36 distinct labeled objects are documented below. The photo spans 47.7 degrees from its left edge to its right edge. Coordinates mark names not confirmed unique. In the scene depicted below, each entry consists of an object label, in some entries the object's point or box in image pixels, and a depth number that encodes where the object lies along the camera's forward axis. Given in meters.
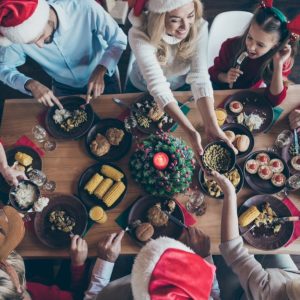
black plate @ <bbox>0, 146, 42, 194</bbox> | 1.71
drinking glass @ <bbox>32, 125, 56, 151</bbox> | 1.75
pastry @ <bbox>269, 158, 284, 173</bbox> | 1.64
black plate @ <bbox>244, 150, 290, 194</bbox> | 1.62
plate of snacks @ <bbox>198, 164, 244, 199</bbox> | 1.60
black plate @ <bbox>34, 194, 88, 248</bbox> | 1.59
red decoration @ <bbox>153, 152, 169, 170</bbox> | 1.45
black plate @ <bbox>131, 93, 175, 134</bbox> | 1.75
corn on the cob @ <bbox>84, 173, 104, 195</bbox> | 1.64
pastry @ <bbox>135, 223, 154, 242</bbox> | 1.55
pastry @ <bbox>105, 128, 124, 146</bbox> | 1.73
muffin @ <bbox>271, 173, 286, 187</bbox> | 1.62
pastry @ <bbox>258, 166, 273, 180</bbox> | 1.63
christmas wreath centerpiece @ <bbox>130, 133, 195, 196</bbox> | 1.46
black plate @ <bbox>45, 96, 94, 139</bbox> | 1.75
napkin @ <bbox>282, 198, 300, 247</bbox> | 1.55
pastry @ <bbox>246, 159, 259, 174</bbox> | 1.64
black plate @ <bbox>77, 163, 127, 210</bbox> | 1.62
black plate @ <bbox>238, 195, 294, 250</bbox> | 1.54
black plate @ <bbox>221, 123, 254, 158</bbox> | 1.67
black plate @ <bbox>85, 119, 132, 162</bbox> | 1.71
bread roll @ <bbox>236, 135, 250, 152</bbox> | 1.66
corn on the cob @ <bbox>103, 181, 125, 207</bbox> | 1.60
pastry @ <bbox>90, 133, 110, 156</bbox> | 1.71
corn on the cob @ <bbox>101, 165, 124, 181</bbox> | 1.64
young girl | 1.65
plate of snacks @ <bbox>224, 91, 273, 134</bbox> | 1.73
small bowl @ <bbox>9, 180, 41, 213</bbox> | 1.60
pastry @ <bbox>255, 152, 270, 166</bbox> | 1.65
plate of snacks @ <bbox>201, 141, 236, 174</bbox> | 1.57
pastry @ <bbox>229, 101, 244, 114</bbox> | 1.76
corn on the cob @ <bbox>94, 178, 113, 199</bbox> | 1.63
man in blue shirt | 1.56
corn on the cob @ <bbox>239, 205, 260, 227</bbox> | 1.56
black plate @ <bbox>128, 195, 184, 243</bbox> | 1.58
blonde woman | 1.57
